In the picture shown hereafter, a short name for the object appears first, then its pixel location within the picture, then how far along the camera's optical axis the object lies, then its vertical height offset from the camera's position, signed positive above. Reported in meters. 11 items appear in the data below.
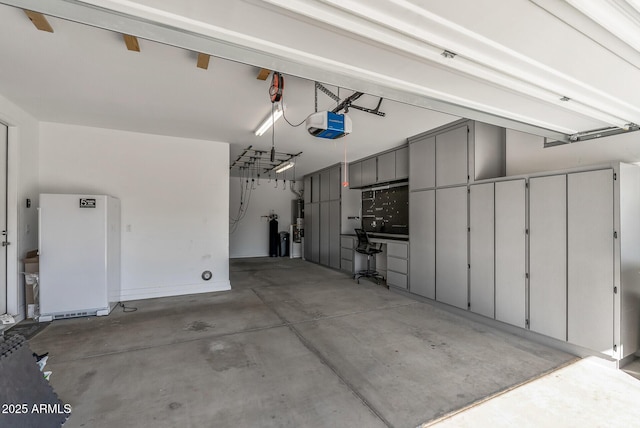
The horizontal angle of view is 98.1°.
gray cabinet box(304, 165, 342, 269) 7.38 -0.07
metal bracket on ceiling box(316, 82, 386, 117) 3.04 +1.31
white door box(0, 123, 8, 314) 3.50 -0.01
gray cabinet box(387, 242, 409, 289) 5.02 -0.95
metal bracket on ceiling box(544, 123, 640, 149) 2.74 +0.85
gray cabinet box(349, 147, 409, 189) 5.44 +0.98
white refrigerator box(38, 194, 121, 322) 3.62 -0.56
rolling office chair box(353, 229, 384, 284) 5.80 -0.75
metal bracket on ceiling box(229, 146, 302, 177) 6.28 +1.38
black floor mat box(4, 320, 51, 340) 3.26 -1.41
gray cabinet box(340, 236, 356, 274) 6.64 -0.97
